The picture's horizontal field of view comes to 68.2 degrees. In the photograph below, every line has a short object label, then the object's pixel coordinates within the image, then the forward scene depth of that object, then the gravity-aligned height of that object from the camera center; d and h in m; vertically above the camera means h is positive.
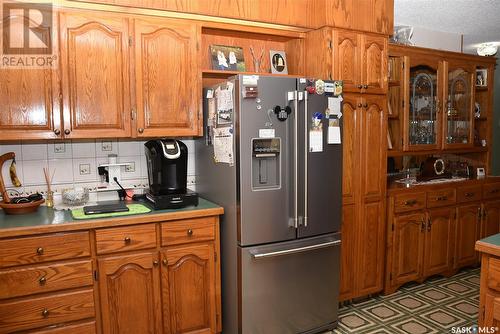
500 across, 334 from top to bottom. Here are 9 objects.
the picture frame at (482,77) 3.92 +0.63
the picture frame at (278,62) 2.96 +0.63
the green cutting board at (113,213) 2.10 -0.41
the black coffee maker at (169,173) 2.34 -0.20
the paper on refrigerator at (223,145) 2.25 -0.03
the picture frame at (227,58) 2.76 +0.63
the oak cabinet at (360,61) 2.70 +0.59
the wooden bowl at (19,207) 2.15 -0.37
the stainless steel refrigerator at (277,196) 2.21 -0.36
